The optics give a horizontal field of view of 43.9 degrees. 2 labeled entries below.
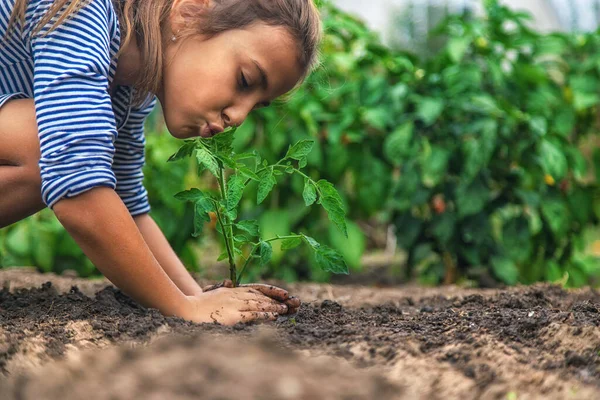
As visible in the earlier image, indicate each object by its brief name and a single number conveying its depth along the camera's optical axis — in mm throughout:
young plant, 1768
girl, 1693
